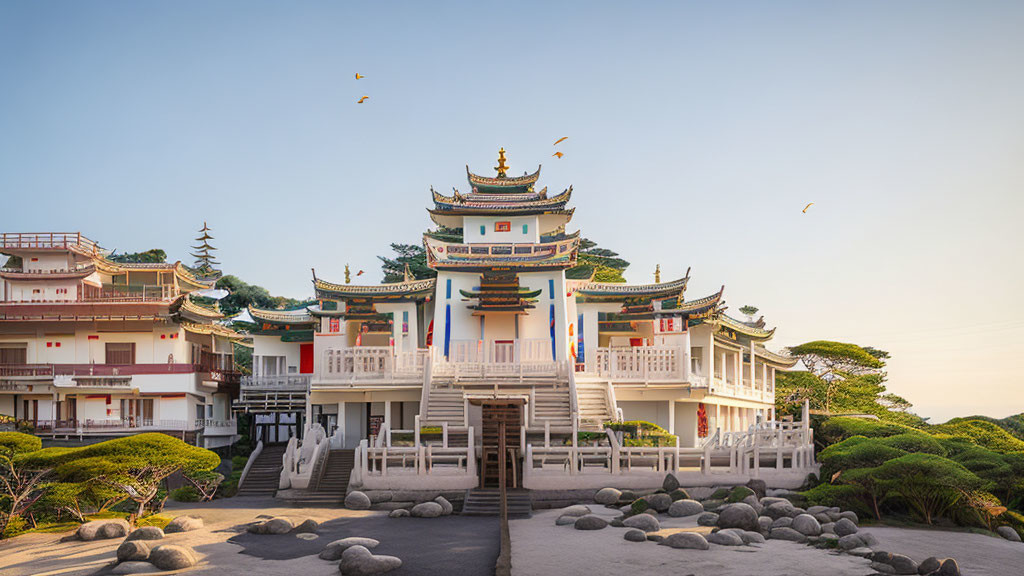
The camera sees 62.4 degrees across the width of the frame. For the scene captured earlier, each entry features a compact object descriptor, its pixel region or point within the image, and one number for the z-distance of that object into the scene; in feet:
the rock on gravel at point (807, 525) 55.52
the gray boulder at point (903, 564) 45.15
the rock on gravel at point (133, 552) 51.52
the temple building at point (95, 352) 118.01
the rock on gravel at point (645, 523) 57.82
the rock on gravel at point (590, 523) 59.82
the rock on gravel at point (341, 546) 52.85
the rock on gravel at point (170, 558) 50.25
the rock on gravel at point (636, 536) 54.85
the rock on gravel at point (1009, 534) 56.24
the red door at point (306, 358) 126.00
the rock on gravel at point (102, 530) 61.36
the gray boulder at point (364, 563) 48.11
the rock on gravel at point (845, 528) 54.75
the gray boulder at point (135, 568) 49.33
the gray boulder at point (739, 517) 57.21
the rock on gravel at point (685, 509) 64.08
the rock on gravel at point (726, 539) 52.70
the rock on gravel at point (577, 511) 64.61
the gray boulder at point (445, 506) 69.00
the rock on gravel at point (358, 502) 71.77
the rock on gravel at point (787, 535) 54.34
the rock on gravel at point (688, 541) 51.88
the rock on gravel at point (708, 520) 59.62
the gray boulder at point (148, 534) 57.57
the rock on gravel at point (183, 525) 63.72
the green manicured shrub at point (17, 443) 70.33
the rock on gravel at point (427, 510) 67.67
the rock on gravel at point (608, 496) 68.80
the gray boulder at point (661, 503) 66.18
